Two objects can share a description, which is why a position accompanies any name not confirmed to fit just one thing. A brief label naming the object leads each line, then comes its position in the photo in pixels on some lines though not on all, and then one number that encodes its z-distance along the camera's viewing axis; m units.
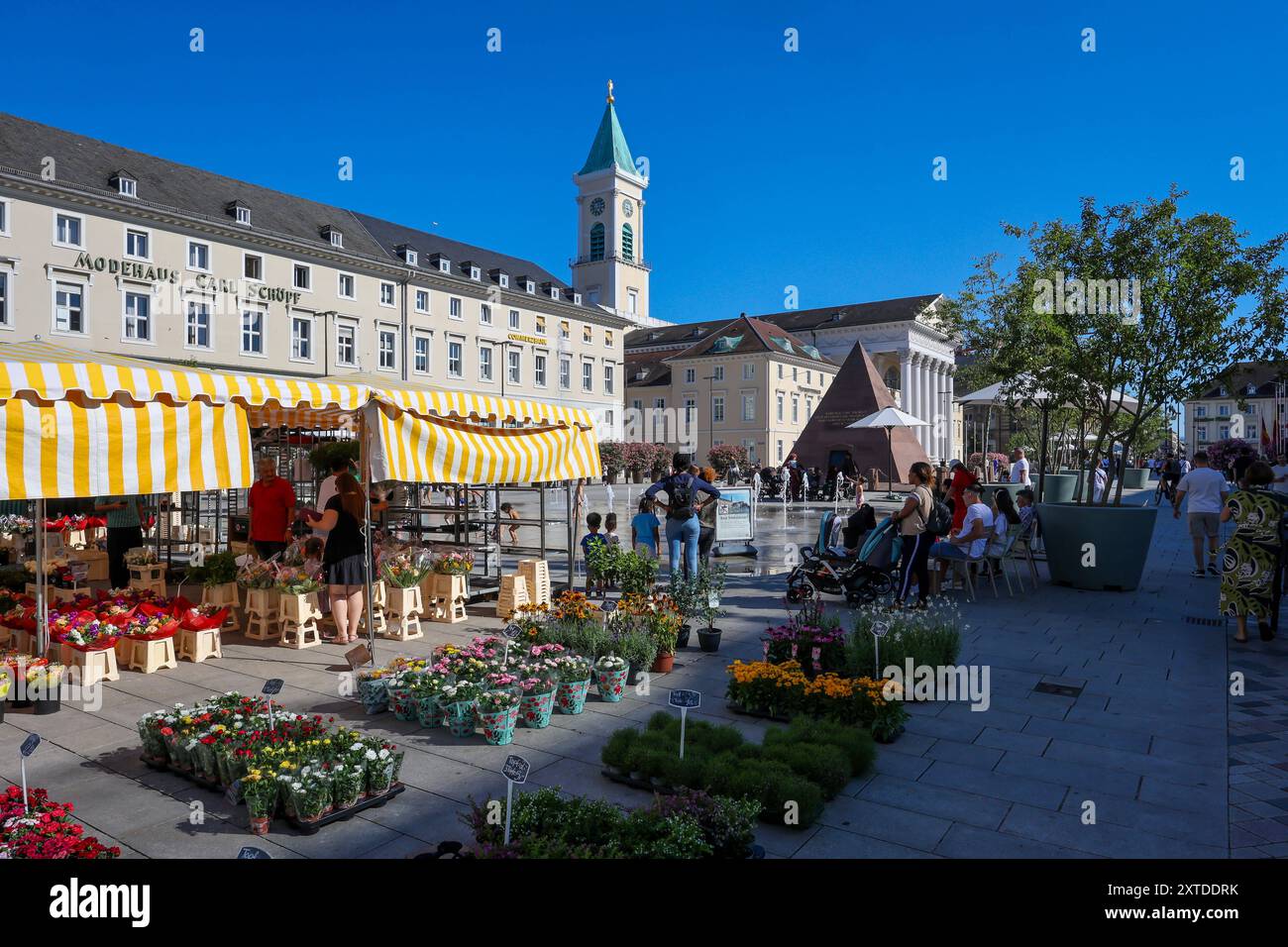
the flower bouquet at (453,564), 9.78
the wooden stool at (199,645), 7.71
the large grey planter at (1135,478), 41.75
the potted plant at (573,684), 6.18
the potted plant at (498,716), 5.45
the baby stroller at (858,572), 10.07
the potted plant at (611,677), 6.48
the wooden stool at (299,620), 8.38
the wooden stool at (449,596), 9.69
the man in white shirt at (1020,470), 20.88
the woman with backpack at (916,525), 9.59
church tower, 81.44
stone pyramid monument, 34.97
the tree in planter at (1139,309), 11.12
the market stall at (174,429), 6.42
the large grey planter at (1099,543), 11.26
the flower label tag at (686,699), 4.51
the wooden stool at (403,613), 8.84
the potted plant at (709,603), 8.27
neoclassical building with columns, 79.25
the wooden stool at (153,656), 7.31
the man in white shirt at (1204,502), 13.00
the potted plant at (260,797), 4.10
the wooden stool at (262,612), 8.64
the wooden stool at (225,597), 9.24
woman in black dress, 8.09
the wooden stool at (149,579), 10.21
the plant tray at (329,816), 4.14
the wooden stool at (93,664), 6.71
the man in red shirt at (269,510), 9.95
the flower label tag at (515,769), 3.40
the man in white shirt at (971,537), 10.66
